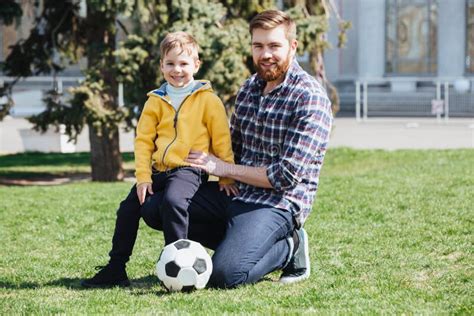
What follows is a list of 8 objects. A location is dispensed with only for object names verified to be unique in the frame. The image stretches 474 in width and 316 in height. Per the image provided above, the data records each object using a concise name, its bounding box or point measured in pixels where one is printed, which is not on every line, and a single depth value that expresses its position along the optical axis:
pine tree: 13.81
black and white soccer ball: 5.50
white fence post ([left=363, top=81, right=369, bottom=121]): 29.13
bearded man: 5.66
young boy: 5.79
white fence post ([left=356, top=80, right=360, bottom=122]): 29.09
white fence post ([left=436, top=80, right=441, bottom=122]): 27.70
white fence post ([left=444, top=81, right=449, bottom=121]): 27.78
